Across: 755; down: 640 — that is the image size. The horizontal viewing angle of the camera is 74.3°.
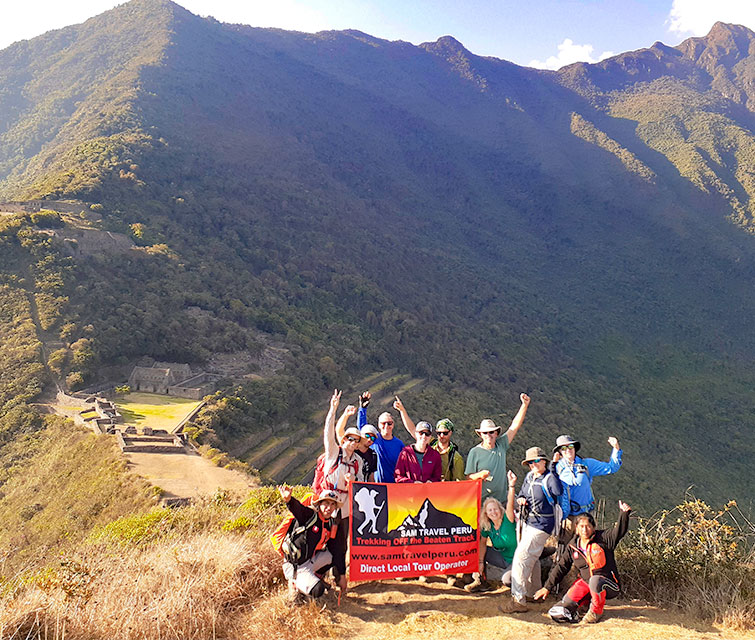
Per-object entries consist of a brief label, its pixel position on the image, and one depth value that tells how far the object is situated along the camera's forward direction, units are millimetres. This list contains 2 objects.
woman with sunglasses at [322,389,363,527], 5777
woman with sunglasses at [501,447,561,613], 5543
